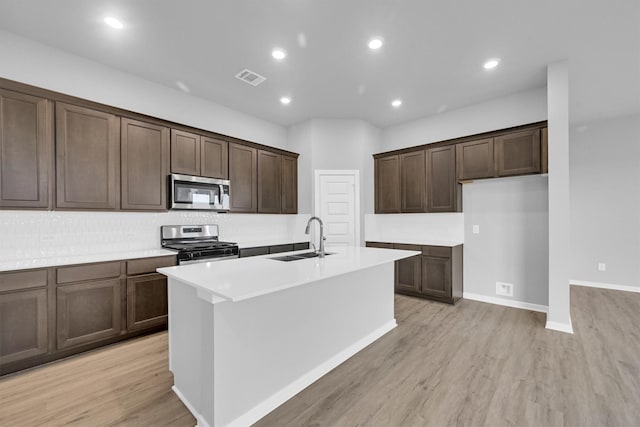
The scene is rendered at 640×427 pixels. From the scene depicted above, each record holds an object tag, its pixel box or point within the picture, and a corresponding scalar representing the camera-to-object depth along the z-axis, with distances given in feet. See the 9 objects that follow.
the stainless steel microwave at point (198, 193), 11.27
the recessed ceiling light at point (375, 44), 8.98
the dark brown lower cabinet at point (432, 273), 13.11
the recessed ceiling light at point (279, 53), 9.51
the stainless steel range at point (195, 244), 10.53
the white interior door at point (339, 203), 16.03
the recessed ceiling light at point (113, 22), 7.95
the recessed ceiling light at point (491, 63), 10.12
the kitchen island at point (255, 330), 5.15
